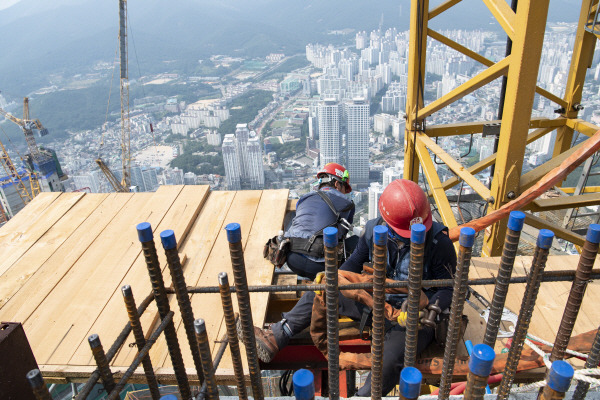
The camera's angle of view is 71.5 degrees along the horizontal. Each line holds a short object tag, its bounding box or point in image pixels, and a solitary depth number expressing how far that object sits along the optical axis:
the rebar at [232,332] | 2.13
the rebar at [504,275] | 2.04
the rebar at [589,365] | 2.18
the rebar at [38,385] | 1.60
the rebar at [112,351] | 1.82
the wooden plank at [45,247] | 4.45
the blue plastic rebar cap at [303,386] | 1.70
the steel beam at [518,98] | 3.83
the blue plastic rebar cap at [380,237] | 2.04
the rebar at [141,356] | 1.94
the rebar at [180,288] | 2.26
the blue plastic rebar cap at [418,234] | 1.99
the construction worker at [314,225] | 4.28
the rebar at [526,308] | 2.08
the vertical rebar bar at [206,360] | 1.95
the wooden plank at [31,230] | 4.97
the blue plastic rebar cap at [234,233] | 2.03
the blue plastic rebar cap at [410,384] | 1.71
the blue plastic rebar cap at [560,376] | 1.58
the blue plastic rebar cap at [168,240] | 2.24
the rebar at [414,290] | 2.02
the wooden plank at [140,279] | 3.65
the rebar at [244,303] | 2.05
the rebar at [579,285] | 2.04
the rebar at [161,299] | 2.24
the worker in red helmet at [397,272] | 3.20
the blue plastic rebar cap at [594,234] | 2.00
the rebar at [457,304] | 2.04
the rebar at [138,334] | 2.19
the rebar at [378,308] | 2.06
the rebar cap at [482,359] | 1.67
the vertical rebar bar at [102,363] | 1.94
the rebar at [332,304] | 2.08
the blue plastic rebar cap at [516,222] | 2.03
